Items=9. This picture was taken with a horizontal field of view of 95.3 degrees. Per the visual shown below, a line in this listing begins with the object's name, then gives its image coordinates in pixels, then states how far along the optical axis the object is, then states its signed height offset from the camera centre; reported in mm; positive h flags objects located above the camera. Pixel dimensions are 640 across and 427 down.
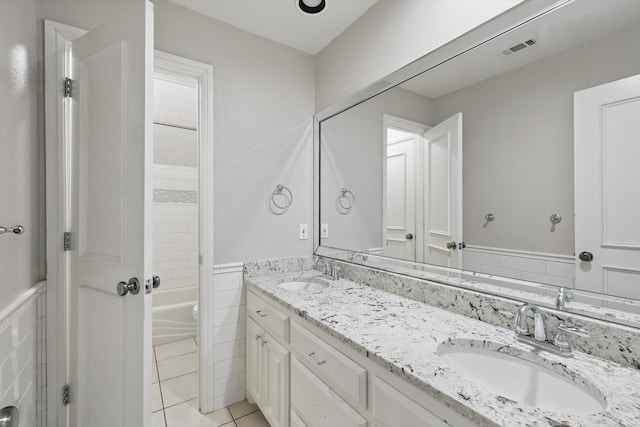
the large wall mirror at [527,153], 925 +245
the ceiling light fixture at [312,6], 1695 +1230
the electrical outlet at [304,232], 2236 -143
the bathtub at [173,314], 2756 -974
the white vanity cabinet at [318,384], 832 -637
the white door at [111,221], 1248 -31
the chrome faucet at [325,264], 2068 -380
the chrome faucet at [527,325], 974 -381
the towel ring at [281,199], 2104 +105
